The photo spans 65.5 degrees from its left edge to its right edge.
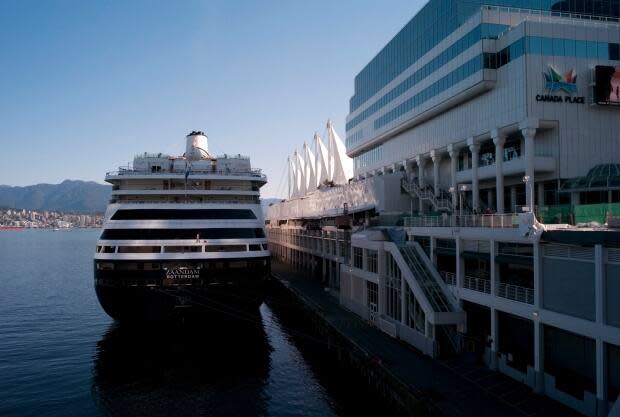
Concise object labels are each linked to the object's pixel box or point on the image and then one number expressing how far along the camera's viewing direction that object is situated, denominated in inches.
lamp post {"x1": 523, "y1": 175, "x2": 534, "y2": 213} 1196.5
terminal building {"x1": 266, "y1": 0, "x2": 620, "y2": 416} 781.3
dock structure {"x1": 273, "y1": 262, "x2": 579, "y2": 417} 775.7
